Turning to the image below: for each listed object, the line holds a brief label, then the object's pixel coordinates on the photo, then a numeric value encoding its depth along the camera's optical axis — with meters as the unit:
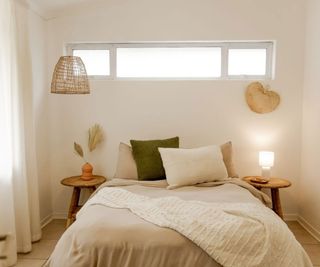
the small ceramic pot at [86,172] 3.24
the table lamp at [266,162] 3.16
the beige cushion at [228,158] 3.05
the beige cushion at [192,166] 2.74
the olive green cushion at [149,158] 2.96
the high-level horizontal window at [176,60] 3.55
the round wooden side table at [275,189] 3.06
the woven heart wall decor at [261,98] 3.39
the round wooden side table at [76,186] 3.06
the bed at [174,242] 1.64
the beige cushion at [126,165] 3.01
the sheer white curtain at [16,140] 2.46
